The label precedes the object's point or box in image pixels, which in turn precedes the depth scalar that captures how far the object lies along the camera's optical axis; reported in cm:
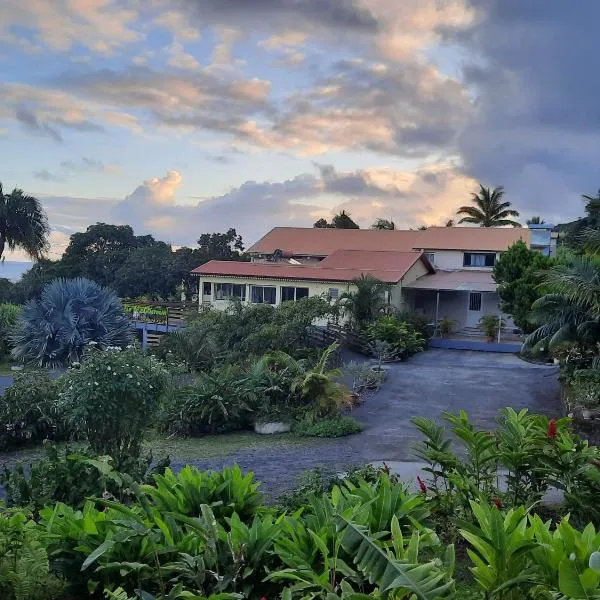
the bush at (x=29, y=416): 1261
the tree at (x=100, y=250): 4409
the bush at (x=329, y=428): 1341
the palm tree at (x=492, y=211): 4866
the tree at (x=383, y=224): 5506
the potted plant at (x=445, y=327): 2936
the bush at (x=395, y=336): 2367
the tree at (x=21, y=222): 3197
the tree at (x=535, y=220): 4901
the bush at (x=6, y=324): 2633
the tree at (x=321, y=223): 5416
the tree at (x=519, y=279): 2117
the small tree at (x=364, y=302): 2562
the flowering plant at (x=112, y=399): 896
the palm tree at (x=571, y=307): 1335
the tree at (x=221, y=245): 4643
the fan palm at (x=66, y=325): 2167
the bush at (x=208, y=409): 1405
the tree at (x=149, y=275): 4194
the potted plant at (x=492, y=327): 2816
